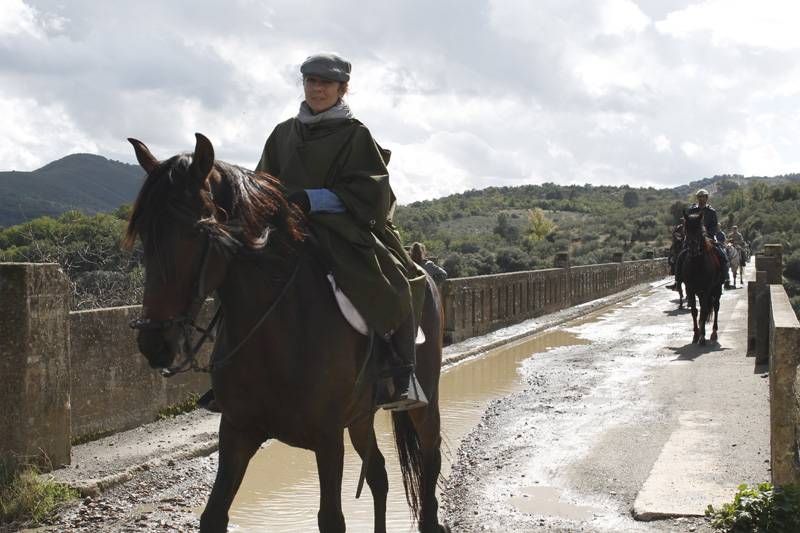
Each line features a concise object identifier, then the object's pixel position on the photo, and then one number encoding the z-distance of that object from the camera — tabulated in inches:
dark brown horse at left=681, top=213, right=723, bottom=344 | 656.4
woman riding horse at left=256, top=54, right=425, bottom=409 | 176.6
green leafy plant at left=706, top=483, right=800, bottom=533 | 212.8
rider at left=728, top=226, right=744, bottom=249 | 1360.6
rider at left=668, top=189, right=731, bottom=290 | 677.3
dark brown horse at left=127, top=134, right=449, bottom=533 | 144.9
